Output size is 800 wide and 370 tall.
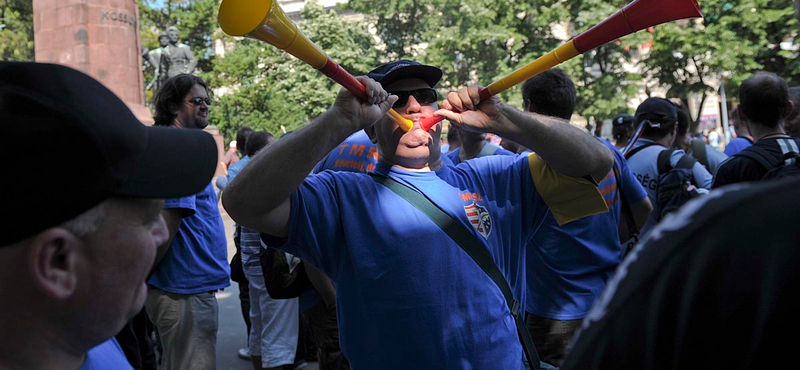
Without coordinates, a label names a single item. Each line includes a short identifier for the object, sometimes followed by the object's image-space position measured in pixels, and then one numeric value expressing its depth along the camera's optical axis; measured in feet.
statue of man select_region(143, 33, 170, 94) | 58.70
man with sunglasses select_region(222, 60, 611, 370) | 6.82
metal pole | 87.51
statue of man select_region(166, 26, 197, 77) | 58.44
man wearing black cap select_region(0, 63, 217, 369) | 3.06
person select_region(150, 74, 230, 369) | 12.14
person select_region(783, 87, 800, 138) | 14.33
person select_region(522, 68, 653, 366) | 10.96
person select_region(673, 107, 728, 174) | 18.65
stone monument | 43.39
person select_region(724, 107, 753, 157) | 19.55
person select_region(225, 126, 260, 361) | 17.19
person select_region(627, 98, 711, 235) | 14.83
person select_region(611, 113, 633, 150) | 19.10
